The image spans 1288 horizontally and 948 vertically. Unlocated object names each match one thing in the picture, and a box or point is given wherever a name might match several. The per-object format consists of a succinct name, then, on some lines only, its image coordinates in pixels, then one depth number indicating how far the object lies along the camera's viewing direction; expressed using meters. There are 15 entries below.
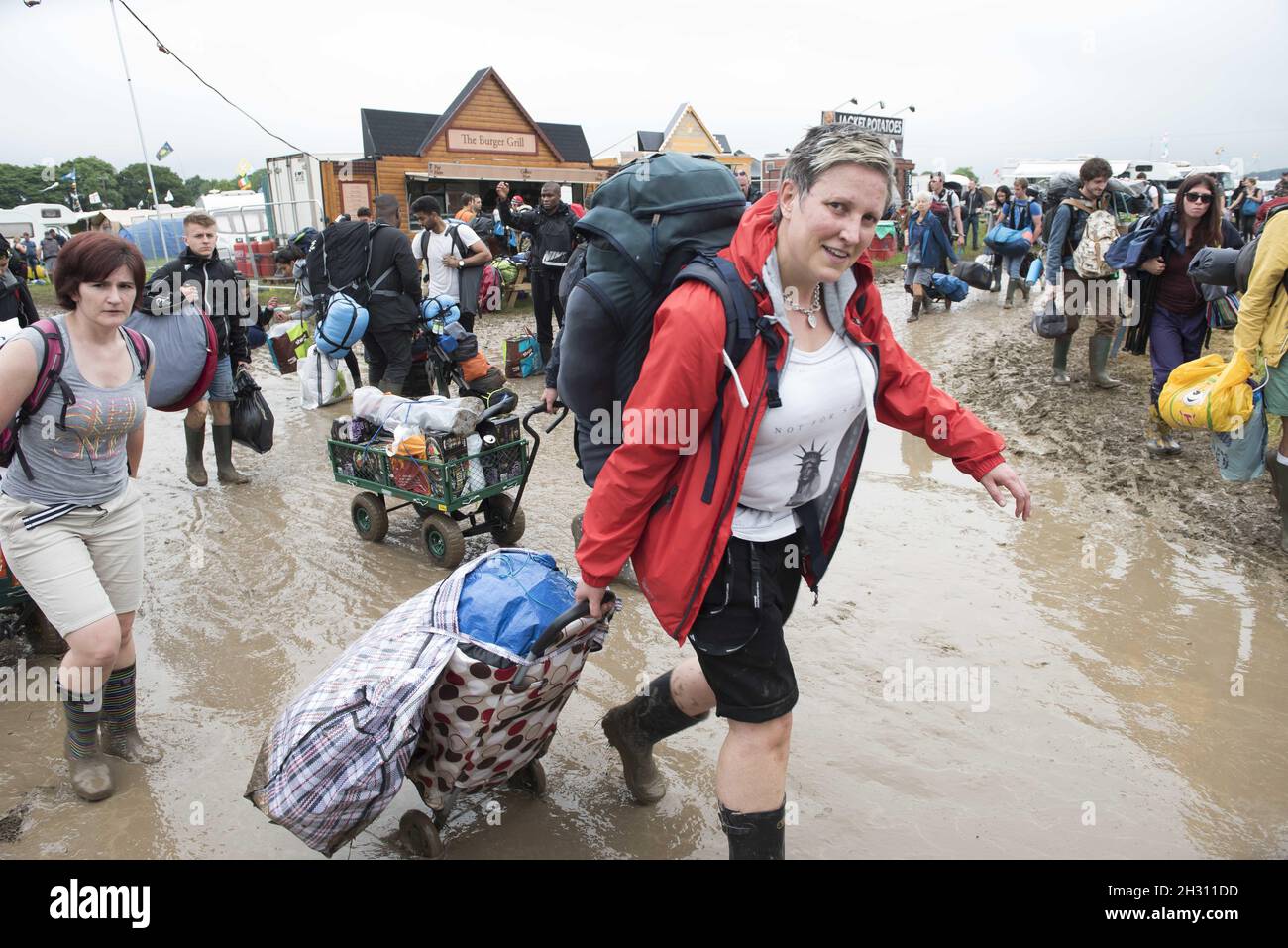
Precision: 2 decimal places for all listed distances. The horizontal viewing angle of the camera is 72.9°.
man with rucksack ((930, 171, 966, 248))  11.80
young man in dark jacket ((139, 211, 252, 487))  5.83
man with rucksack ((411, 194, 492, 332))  9.49
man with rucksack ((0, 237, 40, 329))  5.02
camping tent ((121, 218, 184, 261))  29.45
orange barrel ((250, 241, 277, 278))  21.39
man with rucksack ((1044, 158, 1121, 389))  8.01
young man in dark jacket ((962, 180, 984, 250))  21.84
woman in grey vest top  3.02
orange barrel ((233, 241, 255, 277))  21.14
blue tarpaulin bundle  2.57
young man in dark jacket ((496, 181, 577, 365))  9.75
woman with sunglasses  6.33
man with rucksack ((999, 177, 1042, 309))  15.08
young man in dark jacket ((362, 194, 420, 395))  7.08
